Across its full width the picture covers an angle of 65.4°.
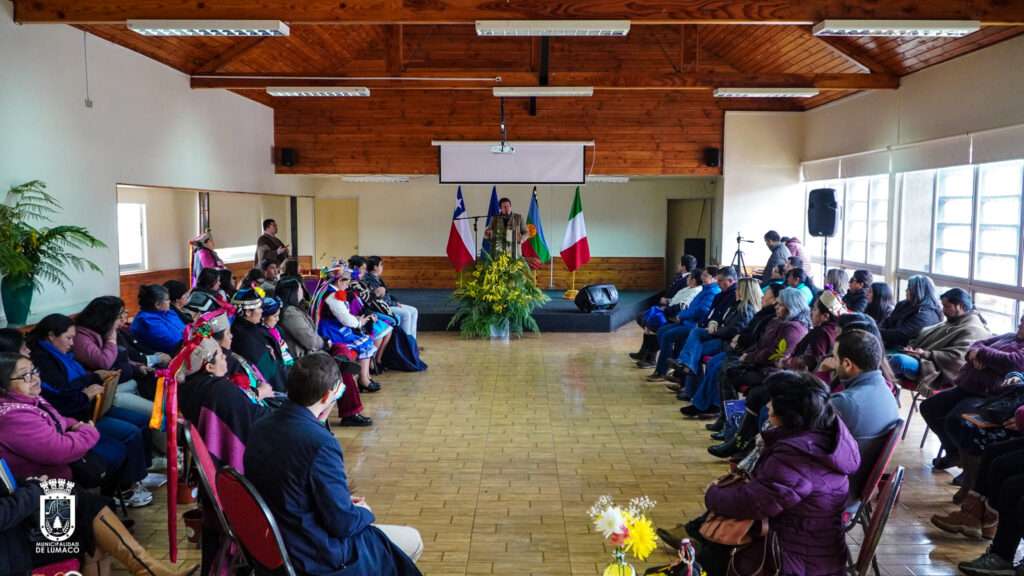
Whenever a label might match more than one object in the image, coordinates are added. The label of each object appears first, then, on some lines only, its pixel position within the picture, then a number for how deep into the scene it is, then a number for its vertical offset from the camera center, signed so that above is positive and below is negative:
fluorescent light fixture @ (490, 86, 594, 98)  8.82 +1.46
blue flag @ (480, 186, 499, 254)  12.43 +0.26
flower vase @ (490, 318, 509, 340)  10.40 -1.41
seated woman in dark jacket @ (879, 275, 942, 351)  6.12 -0.70
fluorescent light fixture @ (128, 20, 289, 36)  5.57 +1.38
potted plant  5.49 -0.19
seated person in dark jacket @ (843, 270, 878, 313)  7.02 -0.60
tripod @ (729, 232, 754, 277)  10.37 -0.58
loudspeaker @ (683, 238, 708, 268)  13.90 -0.42
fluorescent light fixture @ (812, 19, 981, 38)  5.58 +1.38
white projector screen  12.40 +0.92
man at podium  11.12 -0.11
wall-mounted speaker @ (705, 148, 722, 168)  12.28 +1.01
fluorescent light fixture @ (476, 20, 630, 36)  5.64 +1.39
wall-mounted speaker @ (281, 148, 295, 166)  12.56 +1.04
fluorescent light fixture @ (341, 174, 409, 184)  13.17 +0.75
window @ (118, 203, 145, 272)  11.05 -0.22
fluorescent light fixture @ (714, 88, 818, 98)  9.03 +1.50
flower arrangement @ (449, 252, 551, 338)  10.10 -0.94
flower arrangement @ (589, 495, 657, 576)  2.24 -0.88
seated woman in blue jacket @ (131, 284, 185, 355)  5.40 -0.69
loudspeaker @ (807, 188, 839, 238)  9.30 +0.13
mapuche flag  12.06 -0.33
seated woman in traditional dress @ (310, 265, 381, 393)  6.79 -0.78
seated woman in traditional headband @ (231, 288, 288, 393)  4.93 -0.71
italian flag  12.45 -0.32
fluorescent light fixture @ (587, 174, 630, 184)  13.36 +0.76
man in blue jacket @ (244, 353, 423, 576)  2.52 -0.83
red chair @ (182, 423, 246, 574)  2.79 -0.95
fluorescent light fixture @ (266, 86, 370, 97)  8.84 +1.47
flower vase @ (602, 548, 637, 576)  2.22 -0.96
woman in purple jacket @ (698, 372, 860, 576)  2.79 -0.93
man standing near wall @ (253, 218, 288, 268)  10.48 -0.32
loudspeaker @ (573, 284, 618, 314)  11.30 -1.07
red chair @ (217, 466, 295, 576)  2.42 -0.93
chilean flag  12.13 -0.29
